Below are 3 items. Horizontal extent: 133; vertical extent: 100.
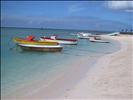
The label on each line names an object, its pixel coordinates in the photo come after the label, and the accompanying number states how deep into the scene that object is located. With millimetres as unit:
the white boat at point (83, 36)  40285
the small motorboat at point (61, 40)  23730
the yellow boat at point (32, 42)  16371
